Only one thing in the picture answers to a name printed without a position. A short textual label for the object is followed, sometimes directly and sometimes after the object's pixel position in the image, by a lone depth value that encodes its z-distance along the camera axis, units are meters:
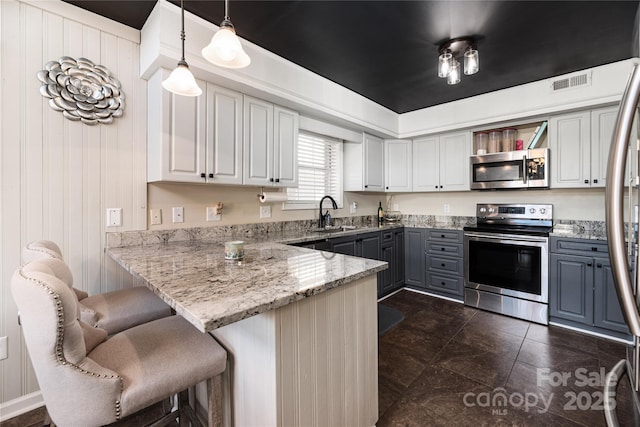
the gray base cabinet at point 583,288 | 2.51
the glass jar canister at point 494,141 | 3.42
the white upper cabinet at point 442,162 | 3.65
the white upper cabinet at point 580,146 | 2.75
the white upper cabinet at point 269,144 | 2.46
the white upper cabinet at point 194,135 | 1.99
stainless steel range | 2.86
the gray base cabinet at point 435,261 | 3.48
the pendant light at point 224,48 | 1.26
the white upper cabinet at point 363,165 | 3.80
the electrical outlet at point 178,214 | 2.30
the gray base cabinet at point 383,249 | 3.01
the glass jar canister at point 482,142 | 3.54
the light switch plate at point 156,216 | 2.17
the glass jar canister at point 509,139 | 3.34
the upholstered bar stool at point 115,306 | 1.31
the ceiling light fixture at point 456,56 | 2.18
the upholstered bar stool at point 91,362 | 0.80
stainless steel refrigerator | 0.66
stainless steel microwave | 3.06
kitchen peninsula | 0.94
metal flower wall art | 1.75
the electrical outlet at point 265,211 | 2.93
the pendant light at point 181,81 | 1.39
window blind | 3.42
